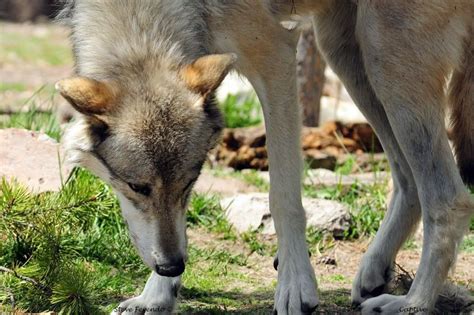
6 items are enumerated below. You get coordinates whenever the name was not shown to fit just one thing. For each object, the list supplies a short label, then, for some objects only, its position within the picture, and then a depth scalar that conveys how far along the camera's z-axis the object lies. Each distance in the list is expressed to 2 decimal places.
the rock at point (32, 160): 11.13
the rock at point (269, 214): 12.12
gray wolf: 8.23
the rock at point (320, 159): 15.06
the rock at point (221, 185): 13.55
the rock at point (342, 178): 13.59
